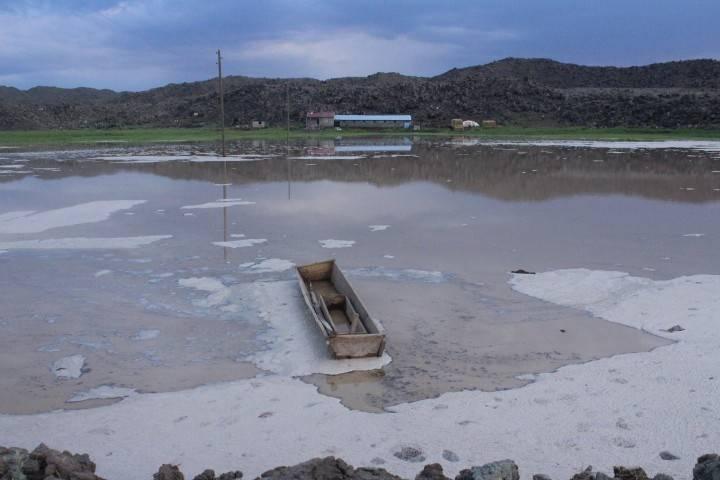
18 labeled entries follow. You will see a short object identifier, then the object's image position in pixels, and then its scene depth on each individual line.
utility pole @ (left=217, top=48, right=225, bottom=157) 35.47
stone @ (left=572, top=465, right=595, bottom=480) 4.64
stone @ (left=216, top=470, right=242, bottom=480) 4.80
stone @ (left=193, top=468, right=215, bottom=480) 4.79
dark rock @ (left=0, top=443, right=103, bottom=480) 4.64
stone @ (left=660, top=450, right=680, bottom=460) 5.49
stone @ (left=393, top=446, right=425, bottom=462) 5.54
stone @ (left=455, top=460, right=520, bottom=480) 4.43
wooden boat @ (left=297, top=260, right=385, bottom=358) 7.54
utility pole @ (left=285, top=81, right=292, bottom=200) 27.45
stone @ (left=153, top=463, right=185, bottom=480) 4.82
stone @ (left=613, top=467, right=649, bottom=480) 4.66
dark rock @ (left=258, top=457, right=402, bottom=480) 4.63
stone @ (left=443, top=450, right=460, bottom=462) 5.53
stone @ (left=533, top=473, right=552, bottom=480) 4.95
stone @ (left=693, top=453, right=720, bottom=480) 4.22
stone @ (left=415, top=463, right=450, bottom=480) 4.71
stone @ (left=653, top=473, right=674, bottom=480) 4.44
